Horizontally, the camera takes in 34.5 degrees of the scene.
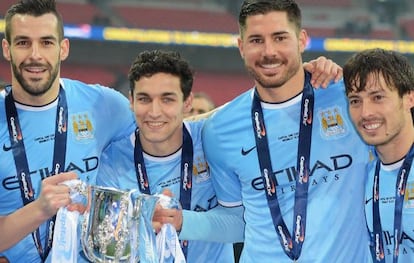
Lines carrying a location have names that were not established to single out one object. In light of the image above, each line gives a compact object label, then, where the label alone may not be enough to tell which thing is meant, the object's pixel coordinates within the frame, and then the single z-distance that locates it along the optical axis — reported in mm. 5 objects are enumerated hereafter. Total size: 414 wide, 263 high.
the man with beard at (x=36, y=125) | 3449
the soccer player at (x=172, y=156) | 3396
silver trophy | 2898
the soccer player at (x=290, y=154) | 3252
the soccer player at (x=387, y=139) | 2949
